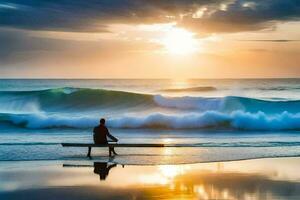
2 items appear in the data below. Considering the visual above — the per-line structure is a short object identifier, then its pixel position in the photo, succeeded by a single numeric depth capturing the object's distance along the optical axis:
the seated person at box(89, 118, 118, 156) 15.52
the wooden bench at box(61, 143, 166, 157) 15.42
